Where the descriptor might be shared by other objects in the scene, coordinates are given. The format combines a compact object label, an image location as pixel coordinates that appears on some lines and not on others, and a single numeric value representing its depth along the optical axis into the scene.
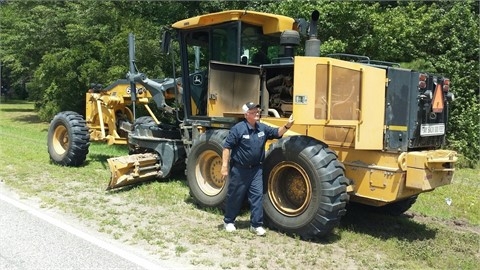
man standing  6.32
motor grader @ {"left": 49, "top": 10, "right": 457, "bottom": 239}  6.05
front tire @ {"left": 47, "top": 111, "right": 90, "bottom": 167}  10.84
